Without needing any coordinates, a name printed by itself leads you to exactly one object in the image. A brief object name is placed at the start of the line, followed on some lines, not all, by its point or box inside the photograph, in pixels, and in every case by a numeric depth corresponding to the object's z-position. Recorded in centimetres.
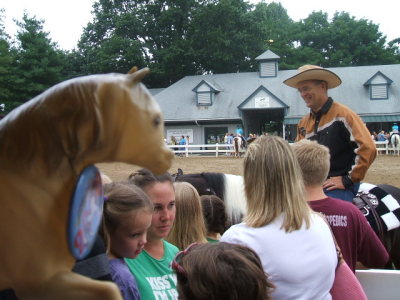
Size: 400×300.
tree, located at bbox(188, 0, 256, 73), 3994
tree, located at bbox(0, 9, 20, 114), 2046
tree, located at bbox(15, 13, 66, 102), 2175
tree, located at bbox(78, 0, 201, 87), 3622
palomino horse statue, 81
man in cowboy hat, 351
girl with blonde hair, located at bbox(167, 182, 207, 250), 258
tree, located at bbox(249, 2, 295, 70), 4225
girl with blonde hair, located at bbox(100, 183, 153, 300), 165
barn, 2945
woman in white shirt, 186
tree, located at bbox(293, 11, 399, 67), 4375
